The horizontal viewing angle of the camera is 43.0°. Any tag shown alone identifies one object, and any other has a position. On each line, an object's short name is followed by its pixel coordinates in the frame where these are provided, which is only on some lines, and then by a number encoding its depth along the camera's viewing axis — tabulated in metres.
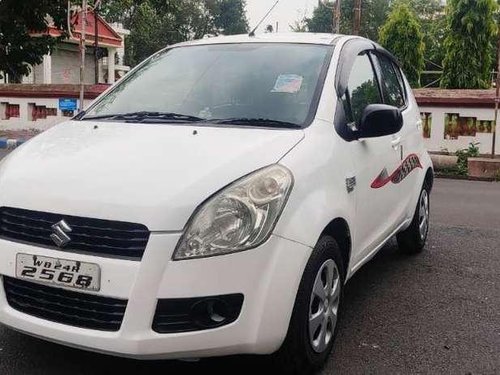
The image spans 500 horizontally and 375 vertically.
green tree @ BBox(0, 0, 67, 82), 13.28
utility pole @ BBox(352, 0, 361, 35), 17.20
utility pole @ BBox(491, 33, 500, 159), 10.70
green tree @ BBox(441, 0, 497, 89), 16.89
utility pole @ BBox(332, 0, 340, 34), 17.75
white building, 27.66
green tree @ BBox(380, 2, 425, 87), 22.19
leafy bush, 10.91
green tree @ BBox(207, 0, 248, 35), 60.22
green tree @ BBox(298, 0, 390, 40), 53.03
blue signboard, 16.06
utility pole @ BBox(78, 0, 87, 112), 12.06
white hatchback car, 2.42
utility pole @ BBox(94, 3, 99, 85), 28.02
